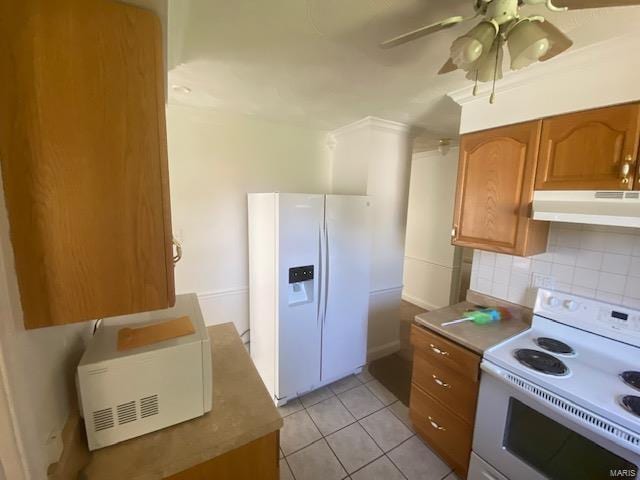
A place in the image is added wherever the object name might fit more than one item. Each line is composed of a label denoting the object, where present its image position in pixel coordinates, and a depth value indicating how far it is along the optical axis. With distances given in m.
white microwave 0.79
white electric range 1.00
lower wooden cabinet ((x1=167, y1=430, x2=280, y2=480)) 0.85
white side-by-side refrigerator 1.95
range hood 1.11
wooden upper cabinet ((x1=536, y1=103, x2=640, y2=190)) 1.15
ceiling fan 0.80
